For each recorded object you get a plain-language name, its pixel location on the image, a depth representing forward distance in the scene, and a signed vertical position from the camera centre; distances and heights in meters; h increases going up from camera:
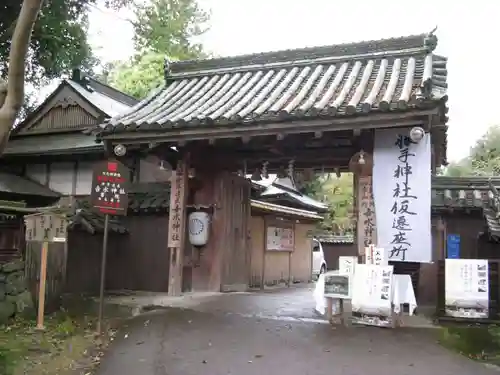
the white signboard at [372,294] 8.27 -0.84
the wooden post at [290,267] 20.48 -1.11
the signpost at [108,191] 8.34 +0.74
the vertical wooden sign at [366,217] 9.45 +0.49
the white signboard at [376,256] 8.57 -0.22
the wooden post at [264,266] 17.78 -0.97
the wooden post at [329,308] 8.88 -1.18
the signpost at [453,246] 12.77 -0.01
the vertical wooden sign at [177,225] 11.58 +0.26
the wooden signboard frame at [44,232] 8.77 +0.00
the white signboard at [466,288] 8.80 -0.74
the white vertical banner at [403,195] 8.92 +0.88
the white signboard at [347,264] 8.73 -0.39
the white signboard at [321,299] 8.95 -1.05
